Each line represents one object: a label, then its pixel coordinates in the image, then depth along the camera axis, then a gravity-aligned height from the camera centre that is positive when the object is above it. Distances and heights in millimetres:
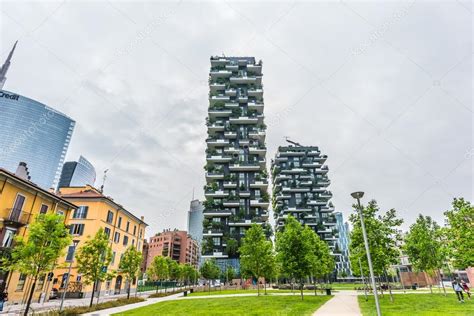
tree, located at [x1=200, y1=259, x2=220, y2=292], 50281 -661
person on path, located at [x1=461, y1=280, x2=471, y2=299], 20444 -1384
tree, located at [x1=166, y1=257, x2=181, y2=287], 46806 -518
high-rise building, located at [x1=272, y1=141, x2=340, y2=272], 78875 +24285
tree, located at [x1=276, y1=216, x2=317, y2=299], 24062 +1219
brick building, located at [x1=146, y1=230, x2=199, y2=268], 129250 +10176
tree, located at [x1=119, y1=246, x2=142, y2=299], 30109 +285
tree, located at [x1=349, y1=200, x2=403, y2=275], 20109 +2406
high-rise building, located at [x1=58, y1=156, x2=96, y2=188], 155250 +55287
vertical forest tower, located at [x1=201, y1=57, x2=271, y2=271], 60125 +27339
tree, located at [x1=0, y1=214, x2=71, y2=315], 15242 +1030
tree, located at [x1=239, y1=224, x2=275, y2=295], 30250 +1560
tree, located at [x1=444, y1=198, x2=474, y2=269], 18609 +2663
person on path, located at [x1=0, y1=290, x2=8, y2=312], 18953 -2361
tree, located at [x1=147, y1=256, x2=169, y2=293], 40781 -311
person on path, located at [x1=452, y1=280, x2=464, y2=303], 18564 -1231
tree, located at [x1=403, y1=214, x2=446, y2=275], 27750 +2172
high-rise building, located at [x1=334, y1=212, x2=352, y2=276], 155888 +22080
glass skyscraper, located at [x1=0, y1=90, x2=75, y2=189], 122750 +61014
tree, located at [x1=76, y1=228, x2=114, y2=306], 21688 +428
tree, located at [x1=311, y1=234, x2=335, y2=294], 32000 +1403
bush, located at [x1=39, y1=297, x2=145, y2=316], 16859 -3118
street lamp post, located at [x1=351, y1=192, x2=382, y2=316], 11710 +3166
